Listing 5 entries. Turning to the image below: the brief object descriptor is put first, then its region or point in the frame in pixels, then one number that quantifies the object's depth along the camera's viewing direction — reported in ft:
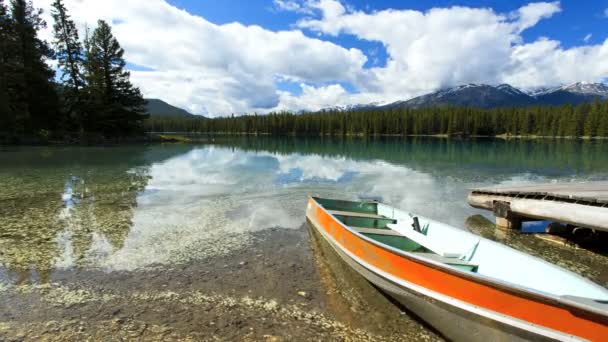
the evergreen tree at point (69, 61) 156.97
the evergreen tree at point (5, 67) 119.75
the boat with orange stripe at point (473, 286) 12.92
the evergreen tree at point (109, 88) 162.30
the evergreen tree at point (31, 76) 132.26
